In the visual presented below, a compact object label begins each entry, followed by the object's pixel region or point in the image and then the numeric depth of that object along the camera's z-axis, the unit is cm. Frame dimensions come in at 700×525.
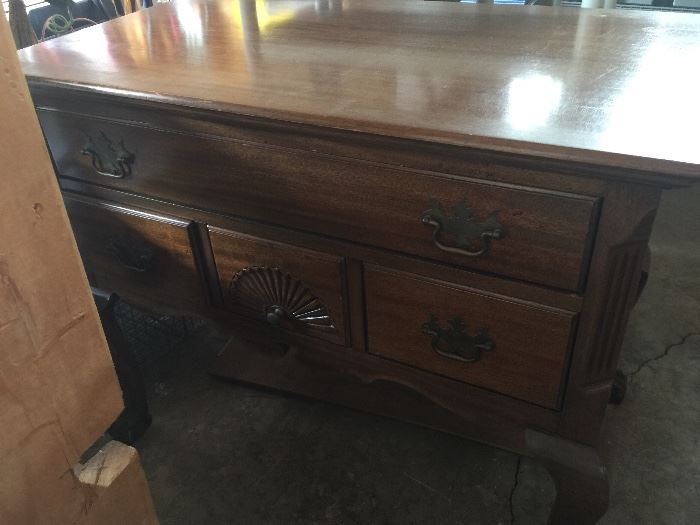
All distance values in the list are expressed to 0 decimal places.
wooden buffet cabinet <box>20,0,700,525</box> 66
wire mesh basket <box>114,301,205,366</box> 145
